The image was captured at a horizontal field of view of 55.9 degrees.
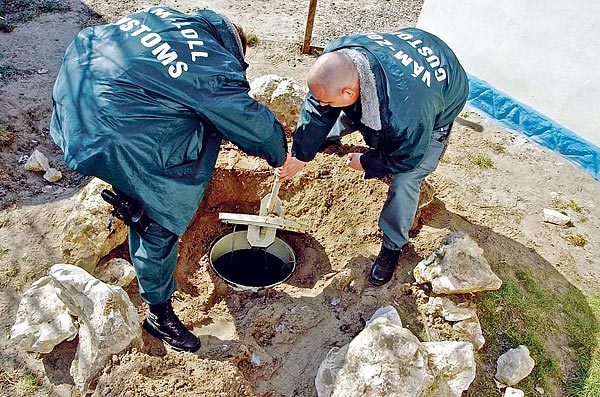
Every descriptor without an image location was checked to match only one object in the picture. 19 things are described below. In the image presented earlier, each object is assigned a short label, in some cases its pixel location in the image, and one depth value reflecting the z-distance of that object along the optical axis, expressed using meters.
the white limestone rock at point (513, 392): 3.02
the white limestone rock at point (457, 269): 3.27
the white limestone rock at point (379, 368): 2.58
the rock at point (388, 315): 3.09
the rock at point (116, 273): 3.29
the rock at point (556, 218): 4.24
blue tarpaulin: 4.87
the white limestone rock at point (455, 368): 2.82
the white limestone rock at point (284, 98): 4.45
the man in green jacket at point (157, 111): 2.36
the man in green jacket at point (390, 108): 2.76
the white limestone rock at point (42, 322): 2.96
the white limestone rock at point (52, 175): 4.09
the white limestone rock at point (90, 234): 3.33
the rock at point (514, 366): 3.08
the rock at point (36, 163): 4.12
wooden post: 5.75
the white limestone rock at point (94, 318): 2.82
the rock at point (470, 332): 3.18
